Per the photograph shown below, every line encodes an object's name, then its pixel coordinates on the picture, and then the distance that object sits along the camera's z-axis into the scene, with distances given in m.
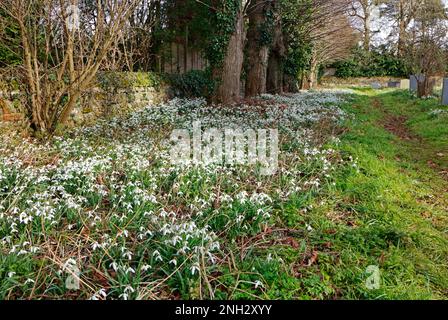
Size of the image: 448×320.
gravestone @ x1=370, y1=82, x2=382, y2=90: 34.64
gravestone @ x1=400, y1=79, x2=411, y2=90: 31.96
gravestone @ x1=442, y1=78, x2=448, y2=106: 14.03
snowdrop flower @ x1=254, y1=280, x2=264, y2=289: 2.58
